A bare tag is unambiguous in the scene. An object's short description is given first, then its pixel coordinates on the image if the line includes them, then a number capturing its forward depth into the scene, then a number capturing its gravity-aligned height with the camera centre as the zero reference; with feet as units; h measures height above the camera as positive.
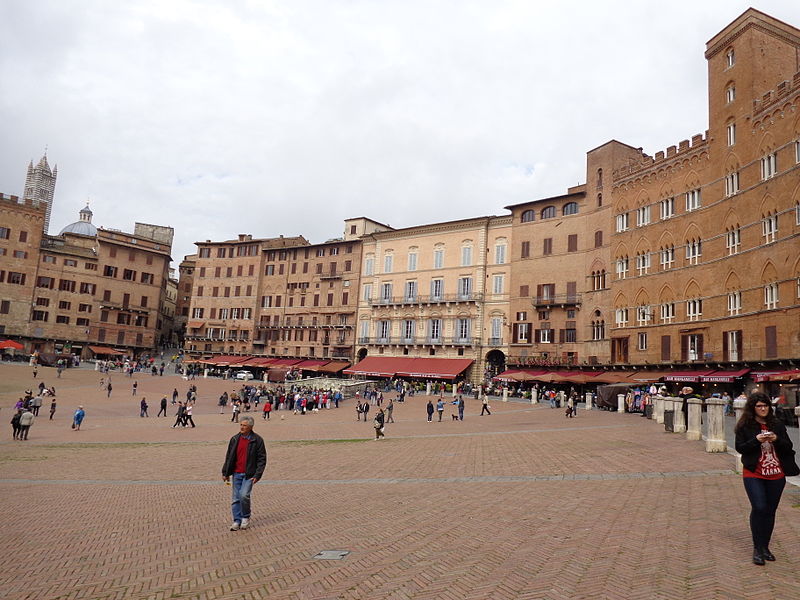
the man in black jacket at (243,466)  27.25 -4.54
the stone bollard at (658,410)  75.25 -2.65
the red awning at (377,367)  187.32 +2.00
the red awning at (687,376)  124.26 +3.05
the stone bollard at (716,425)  44.78 -2.48
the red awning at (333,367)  203.00 +1.27
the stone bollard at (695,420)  53.78 -2.61
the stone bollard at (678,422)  61.62 -3.30
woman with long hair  19.34 -2.15
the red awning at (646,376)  135.92 +2.74
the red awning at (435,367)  175.32 +2.67
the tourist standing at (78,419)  84.12 -8.82
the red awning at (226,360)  223.36 +1.45
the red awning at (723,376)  114.93 +3.20
